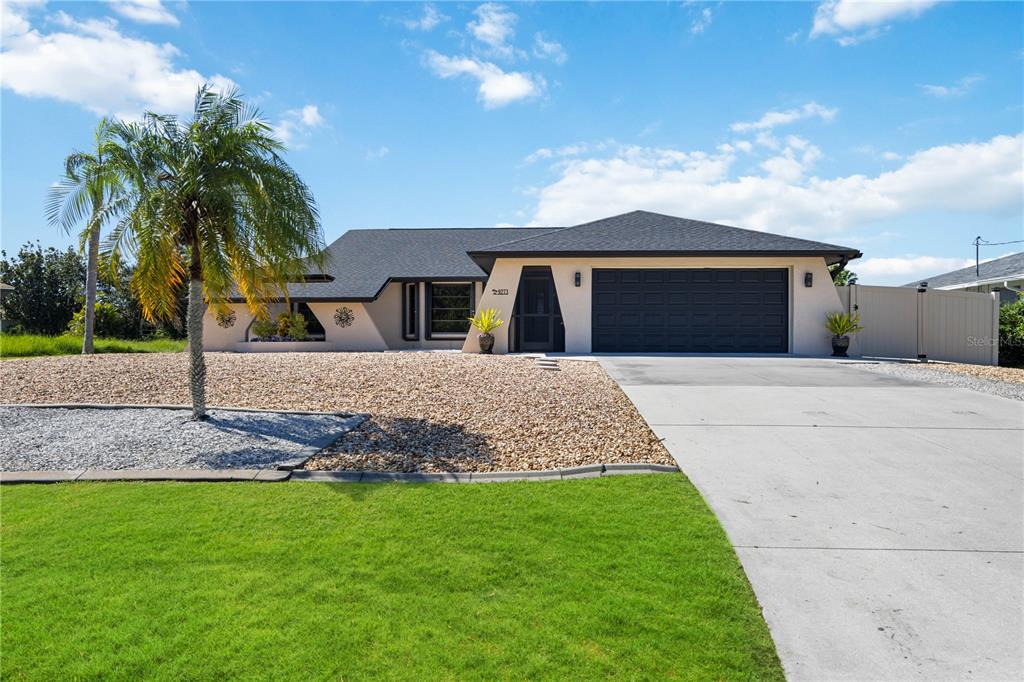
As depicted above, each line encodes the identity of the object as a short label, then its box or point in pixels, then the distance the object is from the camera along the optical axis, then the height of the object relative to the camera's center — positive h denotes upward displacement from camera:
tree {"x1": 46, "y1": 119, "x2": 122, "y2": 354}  7.03 +1.92
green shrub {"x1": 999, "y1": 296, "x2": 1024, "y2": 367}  16.67 -0.08
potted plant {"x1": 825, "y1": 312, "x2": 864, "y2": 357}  15.70 +0.19
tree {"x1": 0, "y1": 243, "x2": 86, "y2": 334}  29.14 +2.30
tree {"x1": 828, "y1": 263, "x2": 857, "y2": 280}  33.19 +3.66
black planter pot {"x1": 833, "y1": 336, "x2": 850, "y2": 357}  15.73 -0.26
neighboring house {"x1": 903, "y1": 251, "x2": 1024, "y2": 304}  26.50 +3.09
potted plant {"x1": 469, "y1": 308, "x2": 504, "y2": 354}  16.17 +0.31
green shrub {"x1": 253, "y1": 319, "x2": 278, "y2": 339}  18.78 +0.28
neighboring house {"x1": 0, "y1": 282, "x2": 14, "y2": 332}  27.85 +2.17
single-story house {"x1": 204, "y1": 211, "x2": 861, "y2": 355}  16.17 +1.39
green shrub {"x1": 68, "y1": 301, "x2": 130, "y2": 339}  23.66 +0.69
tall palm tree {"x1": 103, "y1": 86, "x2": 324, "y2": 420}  7.00 +1.73
